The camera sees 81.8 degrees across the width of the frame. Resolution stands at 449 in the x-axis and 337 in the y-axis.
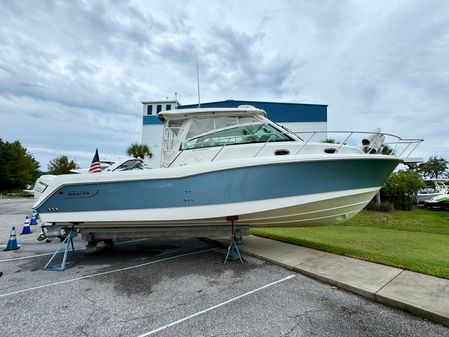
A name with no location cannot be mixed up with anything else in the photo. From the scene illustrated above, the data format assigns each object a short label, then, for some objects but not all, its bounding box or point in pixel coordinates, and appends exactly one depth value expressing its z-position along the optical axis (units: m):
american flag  5.52
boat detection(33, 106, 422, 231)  4.55
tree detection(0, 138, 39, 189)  37.16
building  27.31
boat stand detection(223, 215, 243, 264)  5.14
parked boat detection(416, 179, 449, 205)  22.66
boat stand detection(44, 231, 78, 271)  4.84
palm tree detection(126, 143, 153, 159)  26.65
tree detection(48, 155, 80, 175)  44.66
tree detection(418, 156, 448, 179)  55.66
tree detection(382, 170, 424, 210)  19.47
